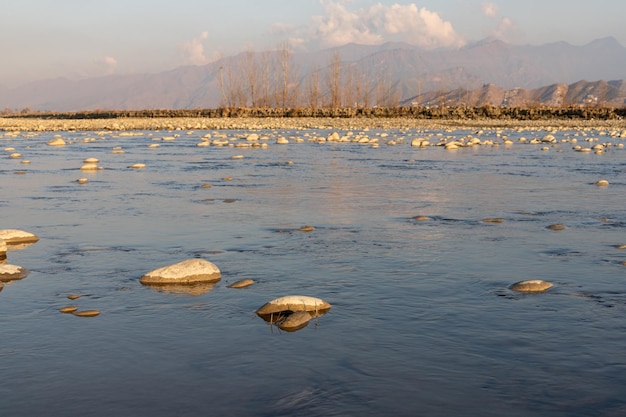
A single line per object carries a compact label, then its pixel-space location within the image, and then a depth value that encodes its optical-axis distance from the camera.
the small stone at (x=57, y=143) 31.71
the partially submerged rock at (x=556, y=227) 10.68
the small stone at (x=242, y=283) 7.50
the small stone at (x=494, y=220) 11.34
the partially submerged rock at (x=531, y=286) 7.27
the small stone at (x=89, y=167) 19.97
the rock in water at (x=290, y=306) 6.56
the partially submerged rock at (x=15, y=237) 9.59
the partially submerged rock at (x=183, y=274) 7.60
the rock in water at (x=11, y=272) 7.81
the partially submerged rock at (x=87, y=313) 6.54
